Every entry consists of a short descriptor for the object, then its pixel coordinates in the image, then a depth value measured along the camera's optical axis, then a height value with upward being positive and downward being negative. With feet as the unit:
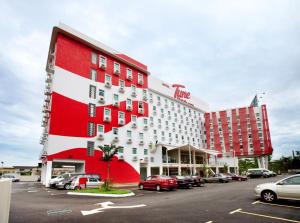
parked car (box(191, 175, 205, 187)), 93.70 -7.94
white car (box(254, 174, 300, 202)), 38.96 -5.15
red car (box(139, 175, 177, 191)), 76.69 -7.08
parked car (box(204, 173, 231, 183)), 123.79 -9.62
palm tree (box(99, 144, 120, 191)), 85.30 +2.65
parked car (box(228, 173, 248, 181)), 136.05 -9.63
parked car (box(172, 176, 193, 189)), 87.51 -7.66
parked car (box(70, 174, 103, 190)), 76.74 -6.43
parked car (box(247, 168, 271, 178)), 161.98 -9.08
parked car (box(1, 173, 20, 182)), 173.51 -10.39
